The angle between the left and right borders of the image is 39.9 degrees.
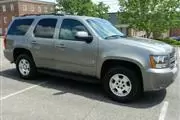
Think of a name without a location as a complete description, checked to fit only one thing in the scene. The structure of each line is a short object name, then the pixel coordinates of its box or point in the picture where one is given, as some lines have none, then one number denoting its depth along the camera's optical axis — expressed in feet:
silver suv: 16.60
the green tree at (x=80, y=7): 141.18
